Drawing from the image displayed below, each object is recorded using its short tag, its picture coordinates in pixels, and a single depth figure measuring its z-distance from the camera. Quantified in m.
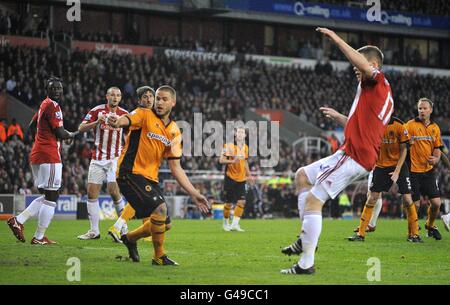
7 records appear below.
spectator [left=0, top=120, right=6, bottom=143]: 29.89
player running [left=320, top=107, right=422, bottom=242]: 15.63
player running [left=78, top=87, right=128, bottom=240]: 15.17
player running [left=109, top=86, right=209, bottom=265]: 9.90
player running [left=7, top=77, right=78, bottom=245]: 13.22
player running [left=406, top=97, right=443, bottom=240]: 16.55
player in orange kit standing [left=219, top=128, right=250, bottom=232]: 20.83
